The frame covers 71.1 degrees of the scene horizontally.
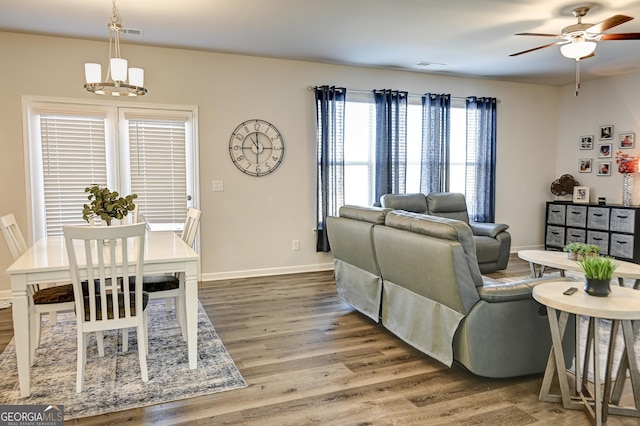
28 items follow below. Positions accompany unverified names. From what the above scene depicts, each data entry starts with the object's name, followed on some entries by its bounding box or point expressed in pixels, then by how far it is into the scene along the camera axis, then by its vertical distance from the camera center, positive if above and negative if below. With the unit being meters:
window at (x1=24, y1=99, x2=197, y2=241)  4.69 +0.21
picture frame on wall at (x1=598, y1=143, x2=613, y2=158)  6.61 +0.42
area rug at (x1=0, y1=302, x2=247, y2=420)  2.55 -1.26
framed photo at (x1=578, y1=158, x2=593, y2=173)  6.93 +0.21
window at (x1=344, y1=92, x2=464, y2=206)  5.99 +0.42
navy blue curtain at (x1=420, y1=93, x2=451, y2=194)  6.34 +0.53
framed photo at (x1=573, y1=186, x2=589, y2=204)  6.82 -0.24
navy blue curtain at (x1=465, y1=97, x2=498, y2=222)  6.71 +0.33
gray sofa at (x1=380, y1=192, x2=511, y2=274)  5.48 -0.51
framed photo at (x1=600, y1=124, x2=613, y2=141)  6.59 +0.68
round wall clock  5.41 +0.37
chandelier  3.04 +0.69
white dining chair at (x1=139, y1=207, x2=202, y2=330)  3.23 -0.78
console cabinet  5.91 -0.70
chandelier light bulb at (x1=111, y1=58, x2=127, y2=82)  3.02 +0.73
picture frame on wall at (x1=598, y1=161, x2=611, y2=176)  6.63 +0.15
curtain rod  5.94 +1.16
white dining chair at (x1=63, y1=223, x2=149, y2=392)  2.48 -0.65
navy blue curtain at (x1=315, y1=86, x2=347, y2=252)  5.71 +0.32
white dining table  2.54 -0.56
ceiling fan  3.64 +1.20
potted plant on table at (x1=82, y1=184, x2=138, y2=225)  3.06 -0.19
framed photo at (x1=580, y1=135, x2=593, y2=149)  6.90 +0.56
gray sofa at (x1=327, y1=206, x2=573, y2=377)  2.66 -0.80
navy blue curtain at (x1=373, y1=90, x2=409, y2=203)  6.02 +0.51
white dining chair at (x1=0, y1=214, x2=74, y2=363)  2.90 -0.78
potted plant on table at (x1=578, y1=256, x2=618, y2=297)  2.29 -0.50
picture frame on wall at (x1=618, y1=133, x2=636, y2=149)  6.32 +0.54
